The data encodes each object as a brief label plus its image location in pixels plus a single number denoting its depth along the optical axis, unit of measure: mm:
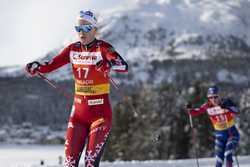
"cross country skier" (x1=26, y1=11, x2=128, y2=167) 13258
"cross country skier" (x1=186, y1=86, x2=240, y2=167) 25422
